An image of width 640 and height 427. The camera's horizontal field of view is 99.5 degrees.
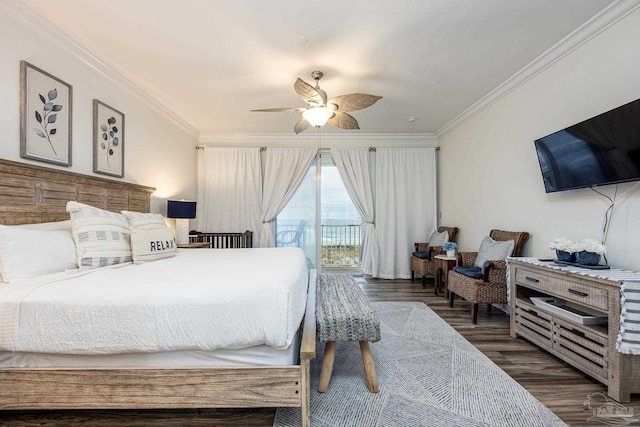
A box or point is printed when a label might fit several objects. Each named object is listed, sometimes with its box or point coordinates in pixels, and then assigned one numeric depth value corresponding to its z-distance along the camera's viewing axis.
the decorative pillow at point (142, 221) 2.43
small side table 3.69
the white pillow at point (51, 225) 1.96
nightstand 3.74
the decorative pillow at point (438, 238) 4.50
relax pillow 2.23
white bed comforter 1.35
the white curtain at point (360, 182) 5.10
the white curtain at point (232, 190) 5.05
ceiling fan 2.64
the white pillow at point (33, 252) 1.57
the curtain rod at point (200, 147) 5.03
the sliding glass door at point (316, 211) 5.17
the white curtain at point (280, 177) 5.06
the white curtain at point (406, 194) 5.10
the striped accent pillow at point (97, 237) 1.94
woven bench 1.73
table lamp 3.75
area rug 1.54
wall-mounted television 1.84
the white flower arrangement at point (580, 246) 1.99
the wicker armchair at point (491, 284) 2.87
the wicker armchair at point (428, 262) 4.25
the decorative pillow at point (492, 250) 3.02
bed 1.39
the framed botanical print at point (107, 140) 2.74
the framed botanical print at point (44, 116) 2.08
